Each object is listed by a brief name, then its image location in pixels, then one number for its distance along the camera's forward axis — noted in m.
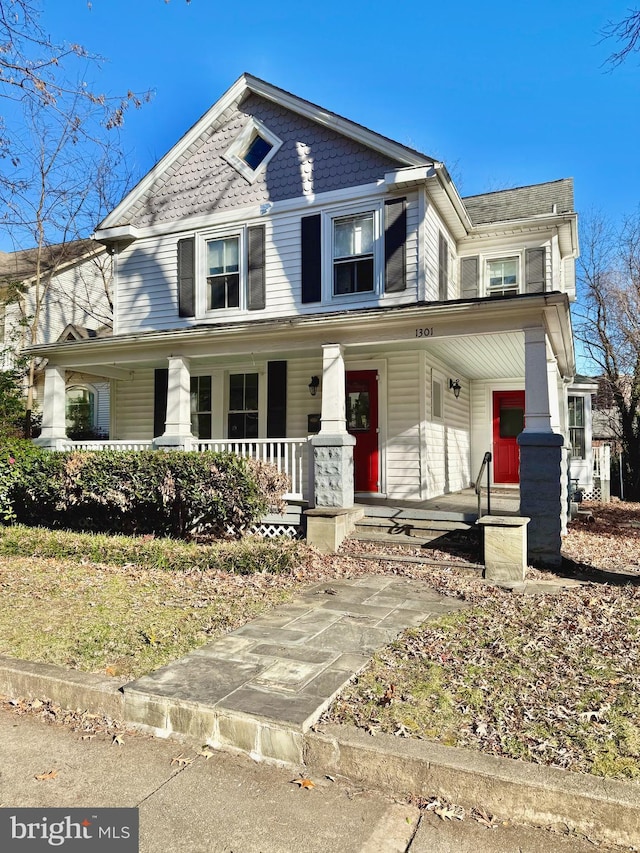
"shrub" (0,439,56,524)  8.79
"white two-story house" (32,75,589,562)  9.02
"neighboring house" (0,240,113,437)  18.75
